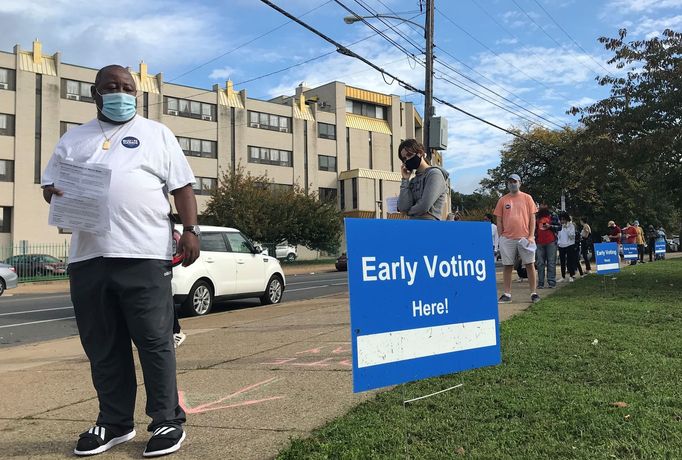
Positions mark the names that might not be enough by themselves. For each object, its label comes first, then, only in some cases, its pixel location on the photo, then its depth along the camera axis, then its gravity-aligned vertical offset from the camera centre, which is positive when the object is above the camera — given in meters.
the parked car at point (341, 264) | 32.99 -0.88
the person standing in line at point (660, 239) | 25.11 +0.14
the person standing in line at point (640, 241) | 22.17 +0.07
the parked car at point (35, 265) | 29.48 -0.50
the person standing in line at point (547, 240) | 11.70 +0.10
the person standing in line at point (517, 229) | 8.77 +0.25
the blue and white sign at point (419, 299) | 2.89 -0.28
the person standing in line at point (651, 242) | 24.78 +0.02
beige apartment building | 40.31 +10.43
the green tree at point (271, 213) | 39.44 +2.63
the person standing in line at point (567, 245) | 13.90 -0.02
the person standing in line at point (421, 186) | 4.94 +0.53
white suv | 10.73 -0.46
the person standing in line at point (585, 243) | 17.09 +0.03
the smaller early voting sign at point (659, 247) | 24.75 -0.20
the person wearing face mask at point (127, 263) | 3.05 -0.05
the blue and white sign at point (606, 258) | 10.44 -0.27
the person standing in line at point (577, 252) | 15.09 -0.21
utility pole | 16.09 +5.15
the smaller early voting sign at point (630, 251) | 18.86 -0.26
